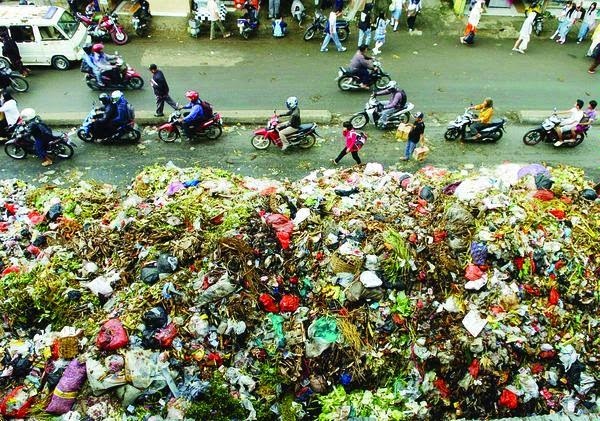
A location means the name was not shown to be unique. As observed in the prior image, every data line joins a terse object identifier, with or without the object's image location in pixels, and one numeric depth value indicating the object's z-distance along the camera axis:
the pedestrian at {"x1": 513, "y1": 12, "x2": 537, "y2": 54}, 15.11
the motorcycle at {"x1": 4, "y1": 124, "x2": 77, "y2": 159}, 10.84
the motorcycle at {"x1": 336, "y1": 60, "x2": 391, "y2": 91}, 13.27
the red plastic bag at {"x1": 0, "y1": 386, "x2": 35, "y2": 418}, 6.21
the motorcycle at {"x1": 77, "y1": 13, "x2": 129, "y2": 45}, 15.45
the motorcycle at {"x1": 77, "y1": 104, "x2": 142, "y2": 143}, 11.38
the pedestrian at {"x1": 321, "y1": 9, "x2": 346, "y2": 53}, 14.92
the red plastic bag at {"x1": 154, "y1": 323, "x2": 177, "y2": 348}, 6.64
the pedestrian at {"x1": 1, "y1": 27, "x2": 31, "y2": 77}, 13.55
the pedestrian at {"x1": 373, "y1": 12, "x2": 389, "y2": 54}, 15.04
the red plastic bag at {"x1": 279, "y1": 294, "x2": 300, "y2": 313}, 7.14
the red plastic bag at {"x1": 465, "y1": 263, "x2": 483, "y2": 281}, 7.30
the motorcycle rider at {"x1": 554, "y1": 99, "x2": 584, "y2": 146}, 11.23
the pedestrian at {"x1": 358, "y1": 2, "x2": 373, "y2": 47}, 15.08
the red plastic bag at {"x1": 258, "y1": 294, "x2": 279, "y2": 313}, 7.10
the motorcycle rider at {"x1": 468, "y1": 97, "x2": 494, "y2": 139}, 11.38
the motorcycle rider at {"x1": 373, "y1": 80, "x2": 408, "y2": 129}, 11.79
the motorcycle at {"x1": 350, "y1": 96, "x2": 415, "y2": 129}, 11.96
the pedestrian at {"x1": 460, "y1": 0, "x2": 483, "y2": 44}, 15.52
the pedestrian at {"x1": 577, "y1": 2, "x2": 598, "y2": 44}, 15.95
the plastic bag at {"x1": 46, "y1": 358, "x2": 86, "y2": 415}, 6.25
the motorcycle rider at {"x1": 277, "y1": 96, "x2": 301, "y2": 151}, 10.92
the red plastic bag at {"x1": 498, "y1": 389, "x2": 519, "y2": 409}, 6.49
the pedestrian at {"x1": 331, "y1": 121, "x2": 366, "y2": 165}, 10.33
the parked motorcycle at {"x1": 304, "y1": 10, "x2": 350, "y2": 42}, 15.66
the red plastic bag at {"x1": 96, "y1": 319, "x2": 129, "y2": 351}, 6.52
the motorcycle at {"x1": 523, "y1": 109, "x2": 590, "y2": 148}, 11.45
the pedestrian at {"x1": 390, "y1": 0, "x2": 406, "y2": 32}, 16.30
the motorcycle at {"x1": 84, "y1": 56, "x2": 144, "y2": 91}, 13.30
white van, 13.76
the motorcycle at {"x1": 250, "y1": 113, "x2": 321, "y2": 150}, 11.26
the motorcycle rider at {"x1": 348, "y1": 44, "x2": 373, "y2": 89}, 12.98
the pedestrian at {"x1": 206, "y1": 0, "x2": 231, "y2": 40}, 15.68
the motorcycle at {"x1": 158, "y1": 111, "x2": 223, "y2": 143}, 11.58
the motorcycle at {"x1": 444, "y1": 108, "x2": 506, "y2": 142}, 11.51
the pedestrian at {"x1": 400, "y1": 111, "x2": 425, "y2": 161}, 10.41
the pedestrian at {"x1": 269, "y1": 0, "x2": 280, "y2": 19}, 16.72
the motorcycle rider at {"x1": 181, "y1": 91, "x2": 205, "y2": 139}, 11.27
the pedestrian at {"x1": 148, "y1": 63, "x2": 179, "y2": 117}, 11.89
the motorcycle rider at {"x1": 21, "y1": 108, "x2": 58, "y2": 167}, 10.55
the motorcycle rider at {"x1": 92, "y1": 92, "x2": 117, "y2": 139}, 11.20
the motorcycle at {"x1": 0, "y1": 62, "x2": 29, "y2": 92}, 12.88
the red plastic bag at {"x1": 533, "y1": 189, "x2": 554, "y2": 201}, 8.56
